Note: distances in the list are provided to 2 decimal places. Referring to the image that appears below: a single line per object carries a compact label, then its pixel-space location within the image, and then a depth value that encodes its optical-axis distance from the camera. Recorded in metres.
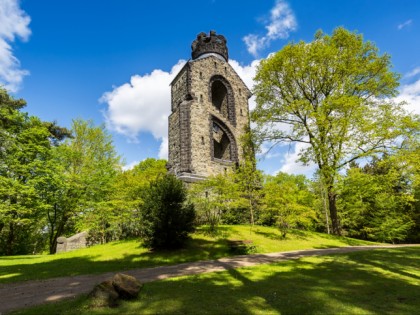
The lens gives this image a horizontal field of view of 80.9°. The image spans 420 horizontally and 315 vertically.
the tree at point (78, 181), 18.80
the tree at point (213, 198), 15.35
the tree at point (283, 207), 15.70
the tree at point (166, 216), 11.92
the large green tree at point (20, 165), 17.42
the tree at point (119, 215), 16.59
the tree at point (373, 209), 17.28
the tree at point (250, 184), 16.88
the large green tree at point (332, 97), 16.41
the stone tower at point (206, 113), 21.92
